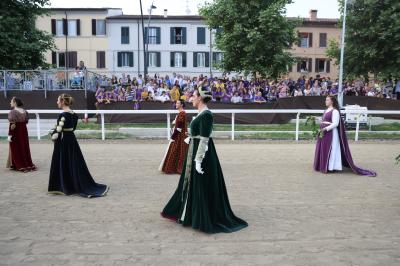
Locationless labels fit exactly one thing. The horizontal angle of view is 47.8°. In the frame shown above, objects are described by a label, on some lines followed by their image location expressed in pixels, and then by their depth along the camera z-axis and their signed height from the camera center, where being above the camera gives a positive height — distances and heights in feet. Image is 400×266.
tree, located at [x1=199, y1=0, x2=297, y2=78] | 91.15 +12.05
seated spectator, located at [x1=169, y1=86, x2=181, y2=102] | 69.41 -0.31
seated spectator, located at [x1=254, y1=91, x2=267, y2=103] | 67.15 -0.81
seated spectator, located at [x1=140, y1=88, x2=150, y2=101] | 69.98 -0.66
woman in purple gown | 34.68 -3.87
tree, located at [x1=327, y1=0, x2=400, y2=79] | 77.30 +9.74
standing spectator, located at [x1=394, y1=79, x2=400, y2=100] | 73.91 +0.58
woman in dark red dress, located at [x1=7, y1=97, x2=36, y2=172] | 34.99 -3.93
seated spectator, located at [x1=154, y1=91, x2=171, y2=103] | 67.27 -0.93
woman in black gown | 27.09 -4.41
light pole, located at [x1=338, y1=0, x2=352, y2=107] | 79.10 +7.44
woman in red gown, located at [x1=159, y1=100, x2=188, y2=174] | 33.63 -4.32
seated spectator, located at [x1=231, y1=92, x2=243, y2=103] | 67.31 -0.98
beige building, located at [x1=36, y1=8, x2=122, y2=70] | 167.84 +21.38
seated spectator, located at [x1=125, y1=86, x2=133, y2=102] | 70.60 -0.37
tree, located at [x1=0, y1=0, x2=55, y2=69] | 79.51 +10.03
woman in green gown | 19.90 -4.23
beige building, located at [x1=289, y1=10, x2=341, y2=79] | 175.94 +18.00
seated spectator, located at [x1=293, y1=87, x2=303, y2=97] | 73.48 -0.02
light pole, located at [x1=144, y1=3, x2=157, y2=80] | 127.54 +23.92
